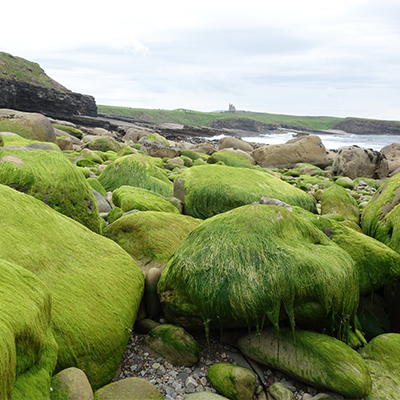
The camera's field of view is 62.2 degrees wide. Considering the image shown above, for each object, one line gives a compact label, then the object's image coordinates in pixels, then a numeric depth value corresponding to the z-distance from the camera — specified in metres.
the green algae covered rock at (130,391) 2.50
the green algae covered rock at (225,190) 6.89
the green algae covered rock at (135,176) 8.46
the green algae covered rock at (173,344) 3.26
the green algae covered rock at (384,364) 3.15
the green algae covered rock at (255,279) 3.35
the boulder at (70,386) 2.20
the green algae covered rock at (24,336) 1.85
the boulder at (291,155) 19.41
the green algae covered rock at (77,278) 2.81
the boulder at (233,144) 26.06
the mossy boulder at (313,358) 3.00
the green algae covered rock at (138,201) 6.09
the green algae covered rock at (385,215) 5.35
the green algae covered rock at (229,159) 15.05
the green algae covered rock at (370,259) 4.52
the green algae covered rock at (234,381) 2.93
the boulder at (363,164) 15.78
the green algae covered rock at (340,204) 7.16
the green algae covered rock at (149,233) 4.54
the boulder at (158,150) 16.38
